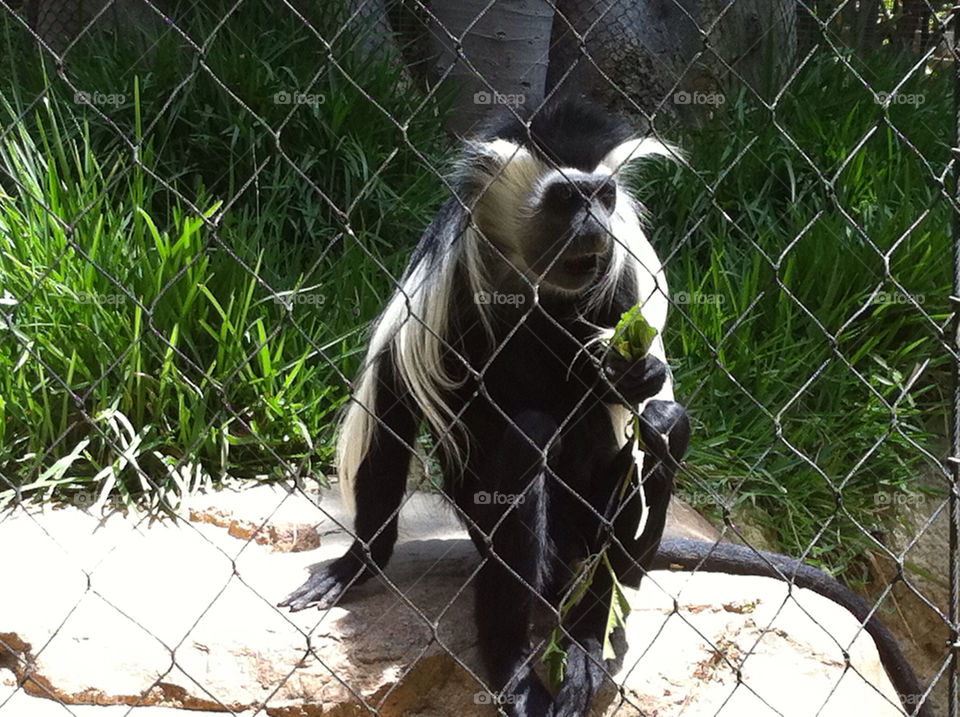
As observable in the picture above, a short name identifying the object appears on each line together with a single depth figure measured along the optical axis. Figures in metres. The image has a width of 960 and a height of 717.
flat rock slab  2.13
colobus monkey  2.09
